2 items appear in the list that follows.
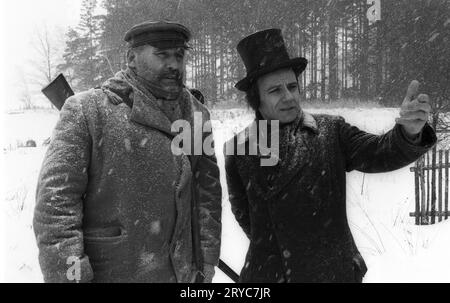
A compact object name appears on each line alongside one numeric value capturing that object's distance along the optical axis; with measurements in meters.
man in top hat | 2.28
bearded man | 2.02
